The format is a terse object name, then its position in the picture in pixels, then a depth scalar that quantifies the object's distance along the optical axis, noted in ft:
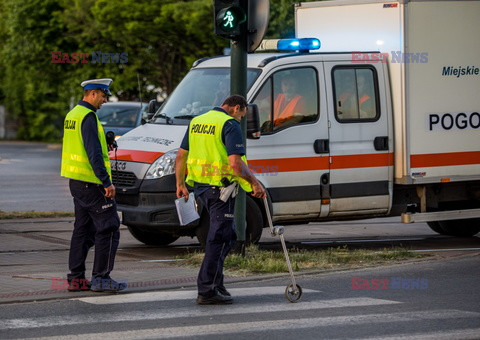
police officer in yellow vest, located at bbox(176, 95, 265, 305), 27.48
